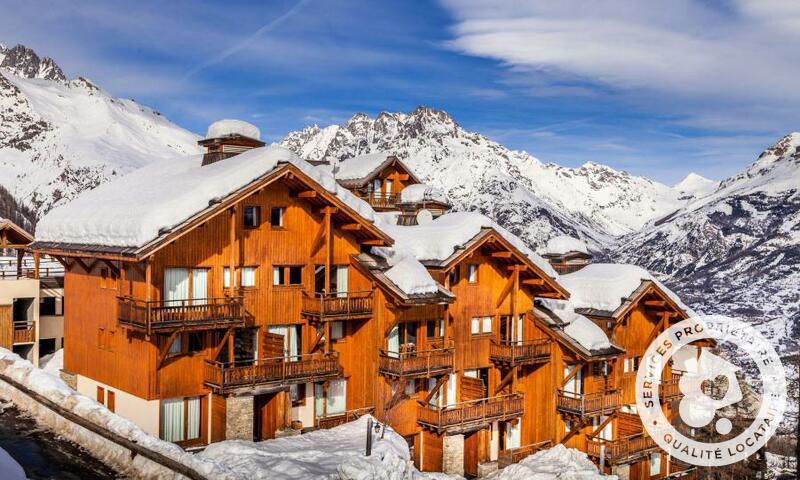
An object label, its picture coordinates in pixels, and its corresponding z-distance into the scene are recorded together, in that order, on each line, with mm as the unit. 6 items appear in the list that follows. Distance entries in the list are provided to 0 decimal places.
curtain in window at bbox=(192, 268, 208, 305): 30250
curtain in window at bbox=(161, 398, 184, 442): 29531
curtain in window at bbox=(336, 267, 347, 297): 34938
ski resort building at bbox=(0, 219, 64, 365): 40688
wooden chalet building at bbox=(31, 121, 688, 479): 29578
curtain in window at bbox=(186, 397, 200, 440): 30209
